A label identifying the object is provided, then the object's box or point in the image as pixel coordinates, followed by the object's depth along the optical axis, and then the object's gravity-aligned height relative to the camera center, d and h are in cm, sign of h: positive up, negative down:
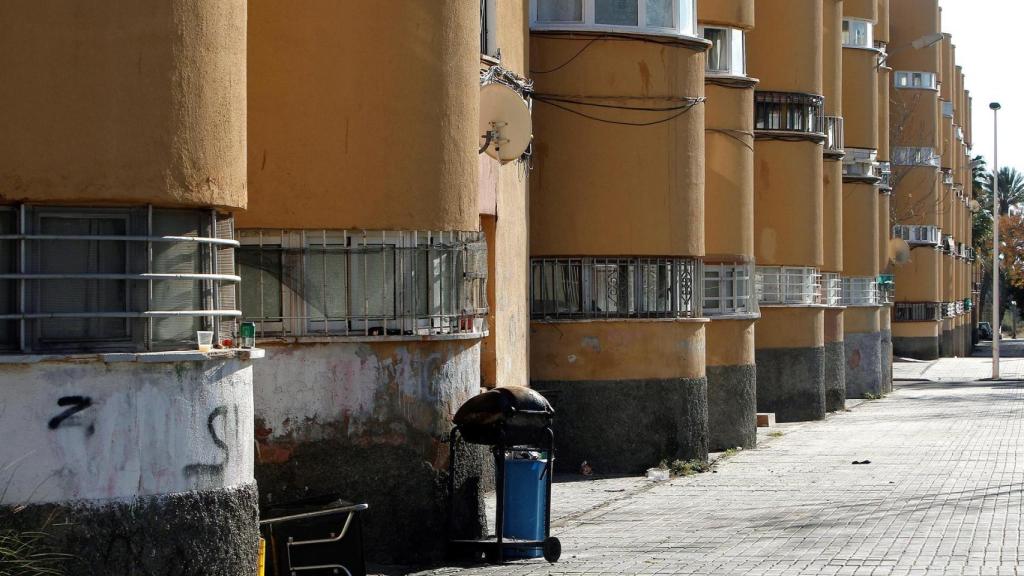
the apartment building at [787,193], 3114 +212
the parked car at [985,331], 10288 -200
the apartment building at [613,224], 2072 +102
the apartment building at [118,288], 933 +11
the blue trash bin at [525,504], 1338 -168
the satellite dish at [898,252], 5422 +165
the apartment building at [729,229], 2522 +117
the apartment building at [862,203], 4053 +246
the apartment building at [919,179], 6303 +484
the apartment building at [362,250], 1271 +44
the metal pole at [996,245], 5293 +177
